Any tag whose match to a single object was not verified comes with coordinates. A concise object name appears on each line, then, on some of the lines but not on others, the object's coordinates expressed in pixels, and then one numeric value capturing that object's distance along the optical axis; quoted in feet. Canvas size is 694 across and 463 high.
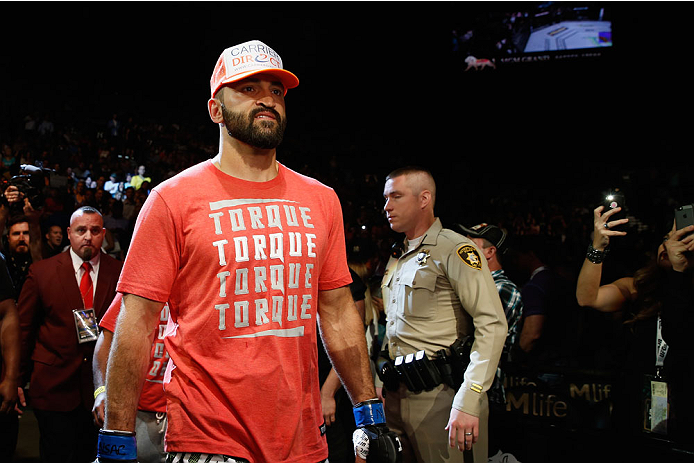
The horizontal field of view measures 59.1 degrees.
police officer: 9.64
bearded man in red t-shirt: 5.75
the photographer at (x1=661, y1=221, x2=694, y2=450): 9.43
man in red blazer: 12.76
